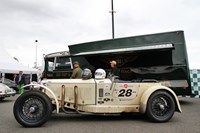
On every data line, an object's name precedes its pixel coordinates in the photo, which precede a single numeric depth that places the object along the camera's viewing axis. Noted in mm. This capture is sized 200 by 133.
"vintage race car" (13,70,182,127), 6301
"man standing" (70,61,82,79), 8137
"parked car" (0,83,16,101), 11695
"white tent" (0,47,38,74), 20631
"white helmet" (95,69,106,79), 6598
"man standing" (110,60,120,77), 7253
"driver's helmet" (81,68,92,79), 6527
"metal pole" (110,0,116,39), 17344
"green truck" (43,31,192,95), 10312
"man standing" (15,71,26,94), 17198
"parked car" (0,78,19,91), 20219
